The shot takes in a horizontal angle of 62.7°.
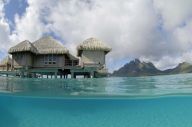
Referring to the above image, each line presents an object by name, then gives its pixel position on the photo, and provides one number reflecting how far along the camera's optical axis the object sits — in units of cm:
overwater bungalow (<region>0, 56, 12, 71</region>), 1719
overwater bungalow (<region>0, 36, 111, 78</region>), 1390
